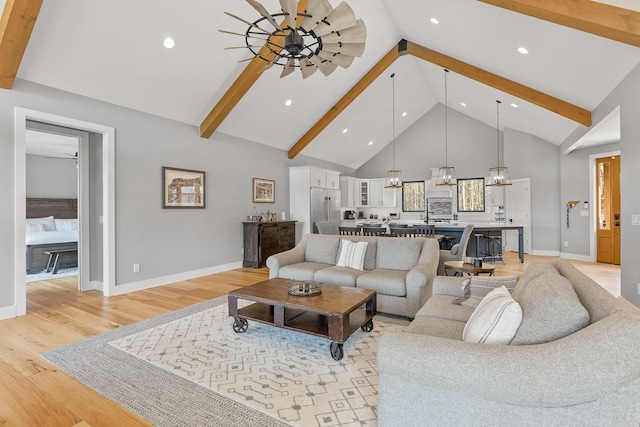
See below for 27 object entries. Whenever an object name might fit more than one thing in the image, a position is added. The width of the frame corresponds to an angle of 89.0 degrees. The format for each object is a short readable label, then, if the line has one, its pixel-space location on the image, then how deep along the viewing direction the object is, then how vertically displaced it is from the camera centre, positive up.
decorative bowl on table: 2.98 -0.71
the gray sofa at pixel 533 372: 1.13 -0.61
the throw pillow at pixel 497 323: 1.47 -0.52
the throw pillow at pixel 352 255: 4.07 -0.53
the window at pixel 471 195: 9.33 +0.50
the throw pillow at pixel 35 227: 6.82 -0.25
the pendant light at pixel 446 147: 9.55 +1.97
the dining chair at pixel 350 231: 5.89 -0.33
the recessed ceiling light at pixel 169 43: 4.11 +2.19
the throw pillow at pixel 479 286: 2.52 -0.59
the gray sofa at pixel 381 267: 3.43 -0.68
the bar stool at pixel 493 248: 7.13 -0.80
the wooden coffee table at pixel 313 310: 2.56 -0.86
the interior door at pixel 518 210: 8.38 +0.05
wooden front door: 6.80 +0.04
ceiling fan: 2.46 +1.49
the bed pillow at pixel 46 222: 7.11 -0.15
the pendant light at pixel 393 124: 7.23 +2.65
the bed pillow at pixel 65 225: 7.40 -0.23
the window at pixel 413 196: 10.21 +0.52
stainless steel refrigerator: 8.02 +0.20
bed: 5.90 -0.31
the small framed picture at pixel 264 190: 7.07 +0.52
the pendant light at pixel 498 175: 6.73 +0.91
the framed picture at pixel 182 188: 5.24 +0.44
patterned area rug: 1.93 -1.17
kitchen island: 6.56 -0.37
